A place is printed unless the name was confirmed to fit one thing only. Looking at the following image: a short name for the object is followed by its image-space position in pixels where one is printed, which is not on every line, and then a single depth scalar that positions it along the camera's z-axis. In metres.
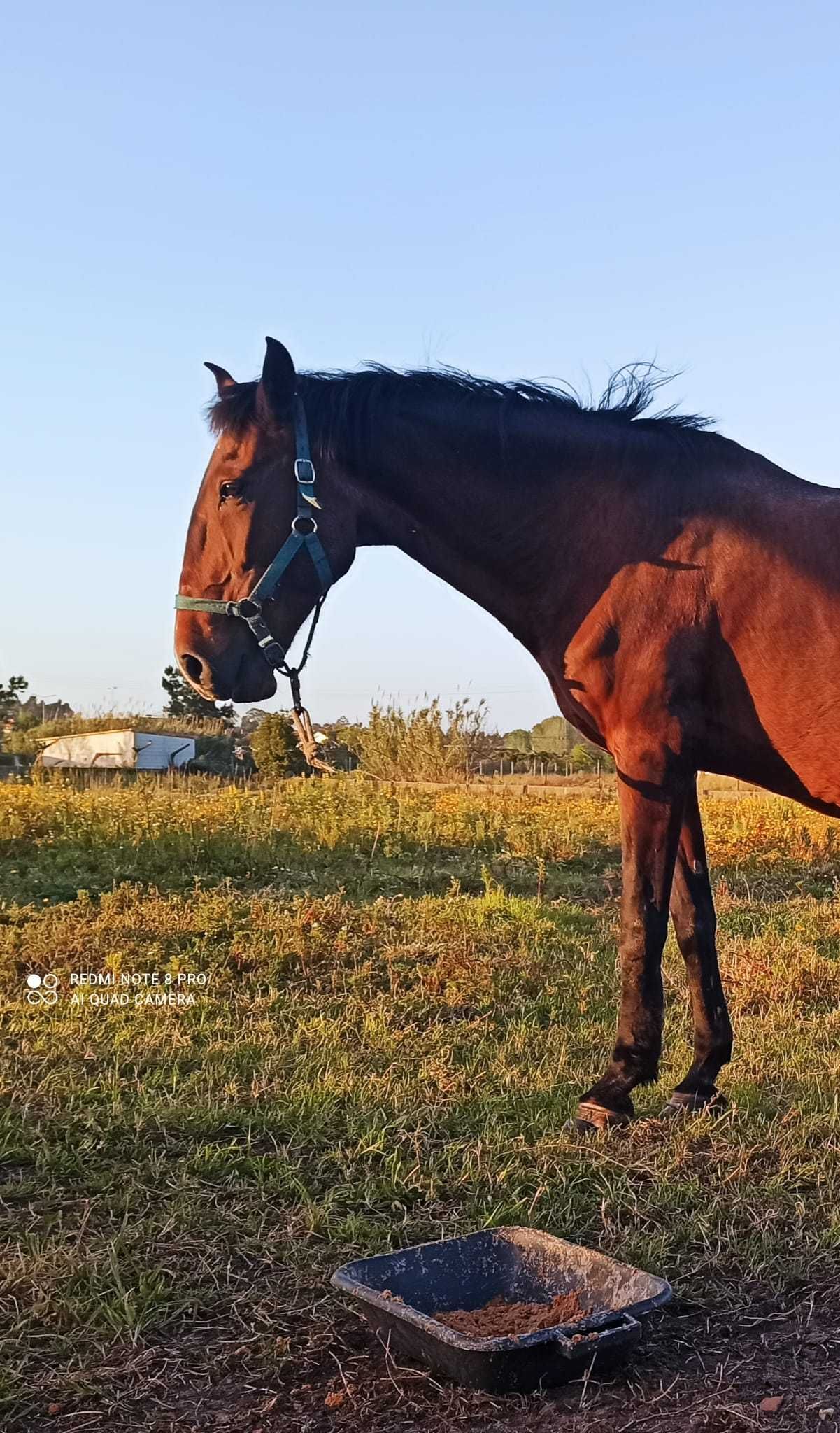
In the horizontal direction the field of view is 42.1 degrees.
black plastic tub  2.03
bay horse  3.40
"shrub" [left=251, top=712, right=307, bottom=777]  14.36
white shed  14.56
